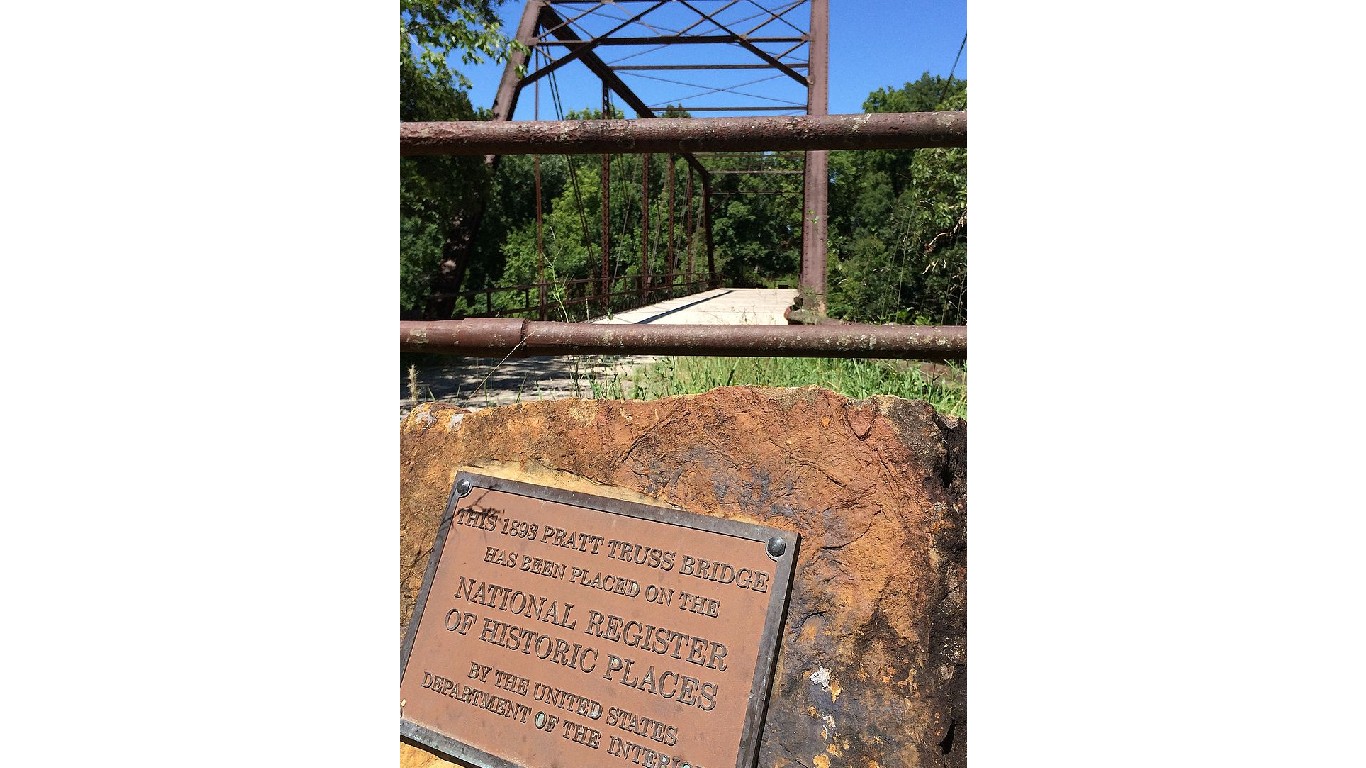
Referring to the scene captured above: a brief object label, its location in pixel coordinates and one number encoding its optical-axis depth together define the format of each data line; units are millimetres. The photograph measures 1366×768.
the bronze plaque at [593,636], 1679
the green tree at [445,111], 6734
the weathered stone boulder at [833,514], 1639
